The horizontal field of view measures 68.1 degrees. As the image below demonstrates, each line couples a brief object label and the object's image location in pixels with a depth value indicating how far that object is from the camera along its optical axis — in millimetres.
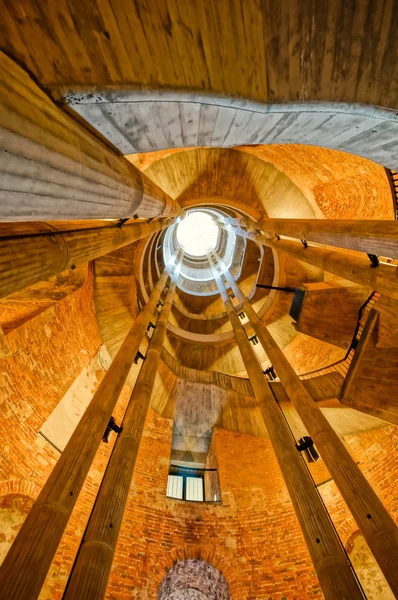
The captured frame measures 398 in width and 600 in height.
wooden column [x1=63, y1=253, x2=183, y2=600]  2768
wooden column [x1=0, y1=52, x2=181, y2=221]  1476
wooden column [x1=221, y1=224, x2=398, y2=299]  4348
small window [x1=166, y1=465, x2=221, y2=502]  7546
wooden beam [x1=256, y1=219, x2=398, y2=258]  3652
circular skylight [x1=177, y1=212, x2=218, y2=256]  21156
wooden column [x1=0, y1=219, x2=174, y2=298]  2727
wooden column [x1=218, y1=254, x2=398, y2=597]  3182
